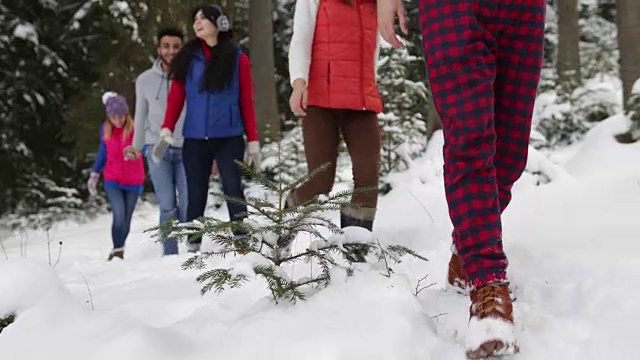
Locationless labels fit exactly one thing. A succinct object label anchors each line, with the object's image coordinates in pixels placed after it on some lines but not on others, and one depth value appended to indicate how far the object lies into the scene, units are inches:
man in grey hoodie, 209.6
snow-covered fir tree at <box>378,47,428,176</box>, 305.6
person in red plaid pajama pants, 68.6
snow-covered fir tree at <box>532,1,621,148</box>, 402.3
